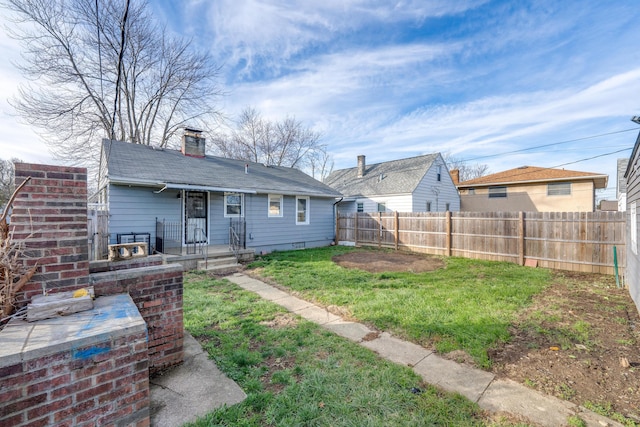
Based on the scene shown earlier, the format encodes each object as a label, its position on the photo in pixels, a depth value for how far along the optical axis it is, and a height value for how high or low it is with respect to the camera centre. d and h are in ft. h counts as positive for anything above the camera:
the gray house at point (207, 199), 26.32 +1.68
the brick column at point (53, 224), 6.61 -0.28
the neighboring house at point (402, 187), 53.26 +5.25
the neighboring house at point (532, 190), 53.01 +4.51
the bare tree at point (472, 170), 118.62 +18.37
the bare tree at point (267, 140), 77.61 +21.72
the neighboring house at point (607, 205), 83.46 +1.70
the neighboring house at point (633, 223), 14.34 -0.78
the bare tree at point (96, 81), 37.14 +23.79
